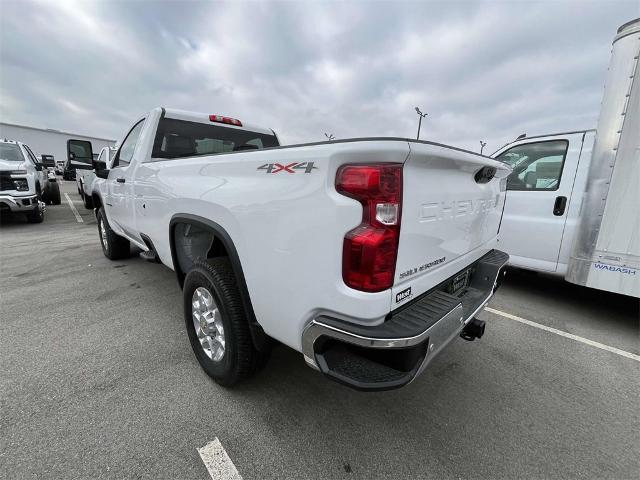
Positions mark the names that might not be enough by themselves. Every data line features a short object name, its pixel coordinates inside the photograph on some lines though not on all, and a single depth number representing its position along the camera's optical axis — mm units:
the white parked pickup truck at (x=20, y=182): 7391
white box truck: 2924
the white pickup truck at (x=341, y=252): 1324
